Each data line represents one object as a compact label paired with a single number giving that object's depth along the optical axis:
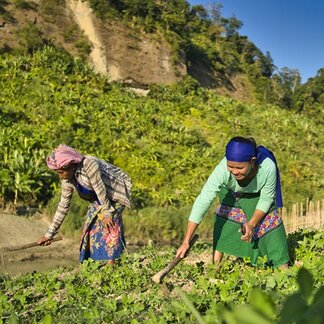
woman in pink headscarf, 4.26
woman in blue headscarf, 3.43
